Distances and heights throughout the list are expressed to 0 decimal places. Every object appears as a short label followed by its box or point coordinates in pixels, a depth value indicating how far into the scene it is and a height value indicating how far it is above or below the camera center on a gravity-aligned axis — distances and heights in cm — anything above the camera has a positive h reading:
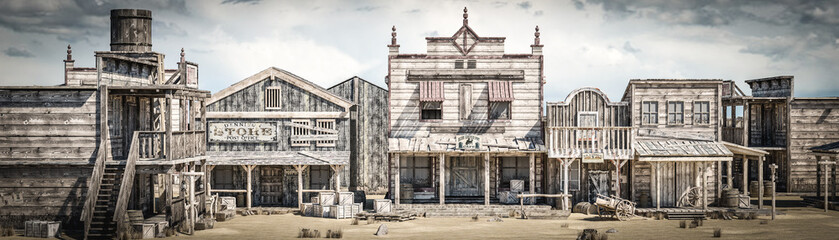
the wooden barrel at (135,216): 2672 -320
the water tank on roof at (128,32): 3288 +362
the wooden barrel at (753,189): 4056 -331
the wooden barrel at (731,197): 3247 -297
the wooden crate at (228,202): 3222 -320
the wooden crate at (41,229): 2570 -341
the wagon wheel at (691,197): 3266 -300
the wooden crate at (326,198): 3206 -301
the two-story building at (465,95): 3356 +112
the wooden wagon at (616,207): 3033 -318
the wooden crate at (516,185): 3375 -262
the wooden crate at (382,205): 3112 -320
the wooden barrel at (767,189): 4028 -330
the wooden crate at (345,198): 3188 -299
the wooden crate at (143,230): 2564 -343
